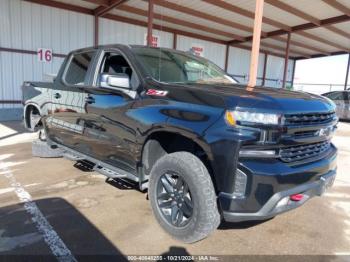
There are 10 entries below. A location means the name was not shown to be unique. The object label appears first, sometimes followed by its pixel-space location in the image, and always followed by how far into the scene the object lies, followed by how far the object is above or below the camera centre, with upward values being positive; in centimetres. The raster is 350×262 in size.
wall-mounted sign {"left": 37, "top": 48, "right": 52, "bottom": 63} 1226 +93
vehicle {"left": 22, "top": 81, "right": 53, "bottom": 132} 512 -41
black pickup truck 249 -47
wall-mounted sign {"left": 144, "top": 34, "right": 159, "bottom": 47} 1584 +225
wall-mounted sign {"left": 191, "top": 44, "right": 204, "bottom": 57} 1806 +224
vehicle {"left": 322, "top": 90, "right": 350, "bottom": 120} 1439 -41
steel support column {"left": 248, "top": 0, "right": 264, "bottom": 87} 789 +143
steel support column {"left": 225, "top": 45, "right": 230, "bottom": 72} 2037 +222
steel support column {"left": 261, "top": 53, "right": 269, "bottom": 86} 2432 +160
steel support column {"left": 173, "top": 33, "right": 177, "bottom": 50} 1687 +244
